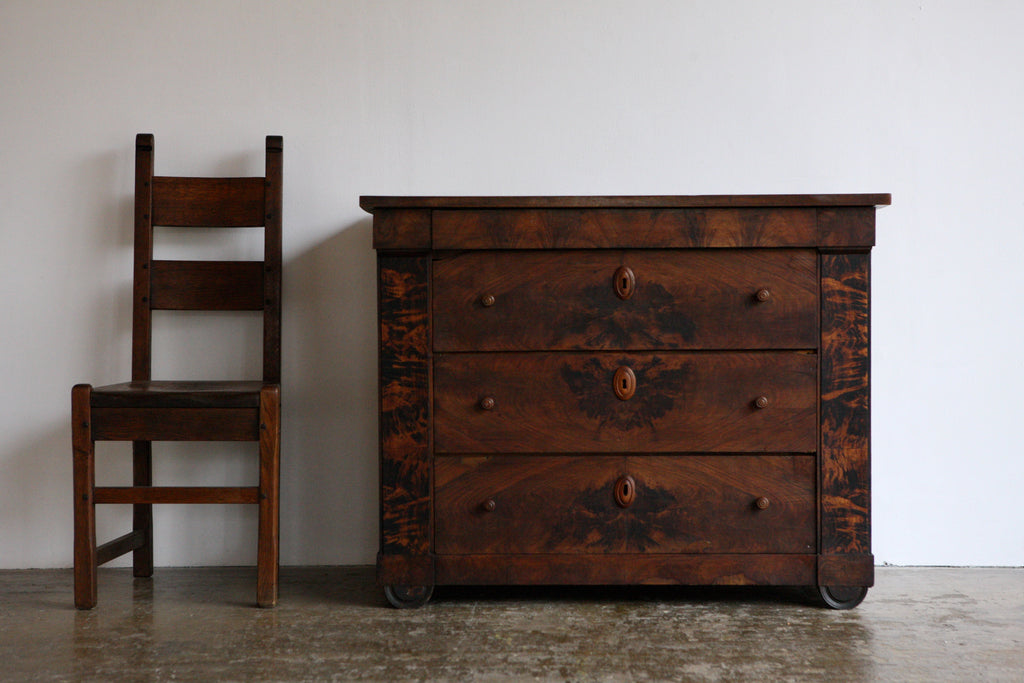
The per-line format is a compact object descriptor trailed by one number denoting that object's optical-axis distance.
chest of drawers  1.95
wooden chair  1.94
